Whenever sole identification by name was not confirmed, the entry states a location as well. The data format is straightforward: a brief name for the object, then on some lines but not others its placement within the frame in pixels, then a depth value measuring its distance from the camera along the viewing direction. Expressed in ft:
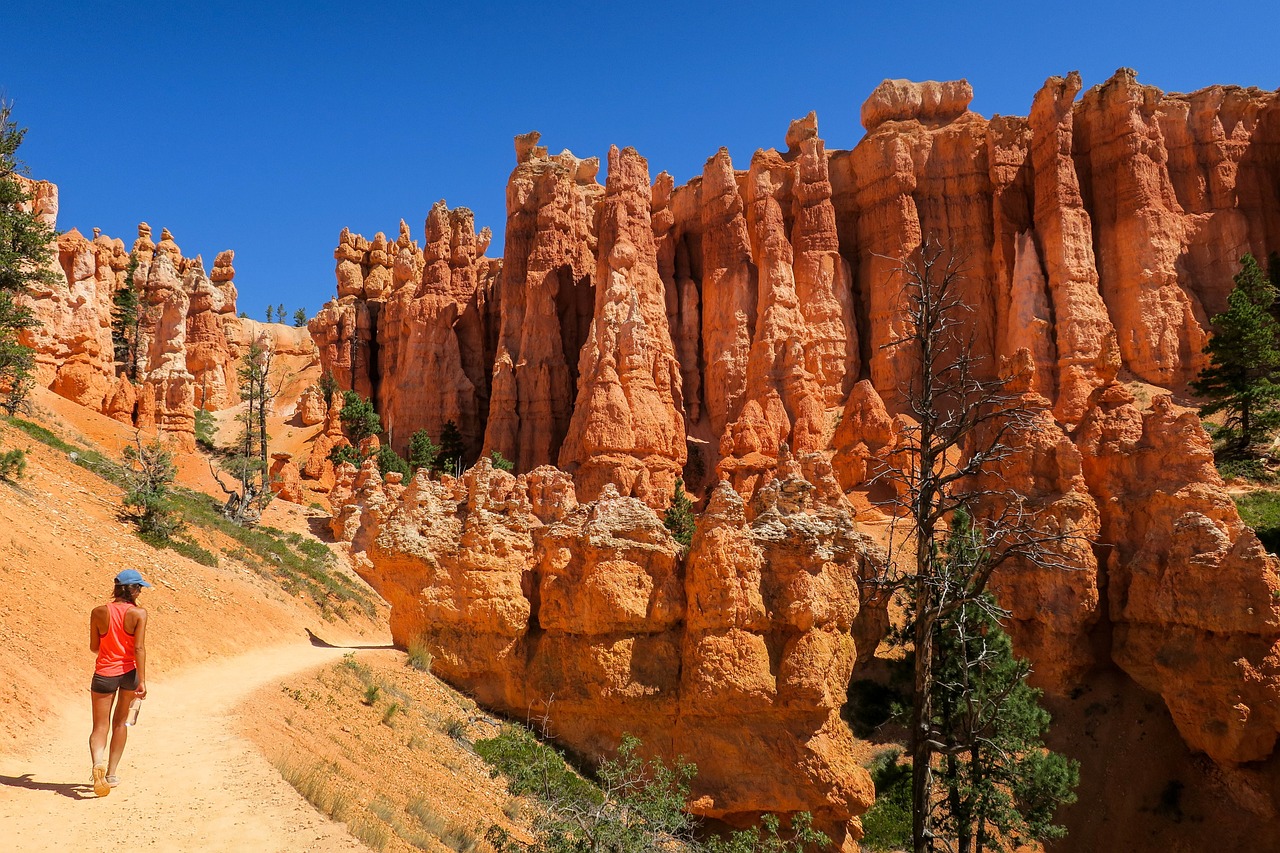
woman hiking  23.84
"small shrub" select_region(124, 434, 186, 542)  62.49
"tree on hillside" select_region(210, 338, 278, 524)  103.70
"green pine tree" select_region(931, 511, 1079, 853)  51.65
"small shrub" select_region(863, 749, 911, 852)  62.39
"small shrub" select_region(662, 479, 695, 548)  102.96
